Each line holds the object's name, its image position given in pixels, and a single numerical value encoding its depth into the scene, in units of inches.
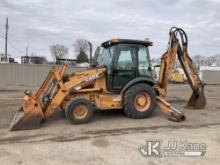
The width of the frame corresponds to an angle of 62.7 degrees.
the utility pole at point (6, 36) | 964.2
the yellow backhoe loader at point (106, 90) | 191.0
